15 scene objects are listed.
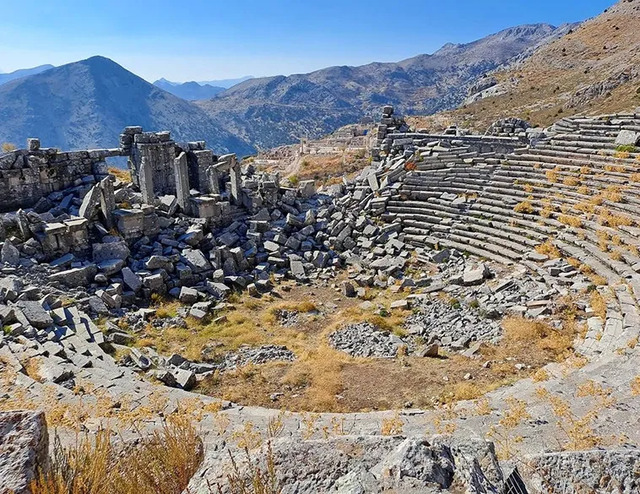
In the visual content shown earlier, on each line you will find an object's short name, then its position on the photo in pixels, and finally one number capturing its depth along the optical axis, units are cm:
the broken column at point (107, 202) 1491
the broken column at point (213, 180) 1798
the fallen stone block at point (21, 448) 312
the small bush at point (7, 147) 1833
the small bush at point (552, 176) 1711
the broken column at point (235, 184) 1805
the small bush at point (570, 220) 1431
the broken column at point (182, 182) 1708
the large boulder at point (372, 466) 291
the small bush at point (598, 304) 1024
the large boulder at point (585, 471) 316
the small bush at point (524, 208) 1611
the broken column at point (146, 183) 1673
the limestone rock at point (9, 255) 1249
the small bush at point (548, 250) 1349
